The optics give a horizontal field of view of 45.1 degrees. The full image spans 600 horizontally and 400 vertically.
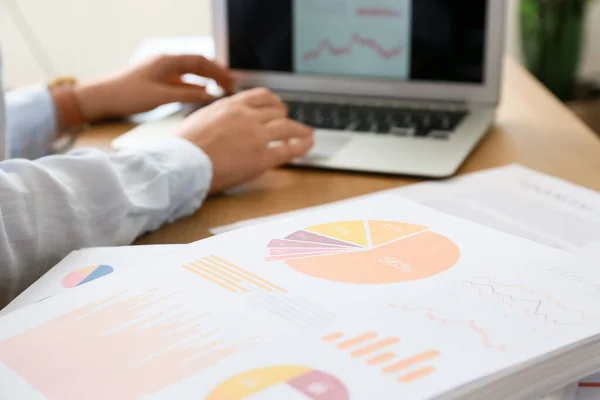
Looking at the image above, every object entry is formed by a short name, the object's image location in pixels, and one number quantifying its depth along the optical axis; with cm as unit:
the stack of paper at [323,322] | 33
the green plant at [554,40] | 182
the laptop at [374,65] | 84
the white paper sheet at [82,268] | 47
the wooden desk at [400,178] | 68
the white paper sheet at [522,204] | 58
